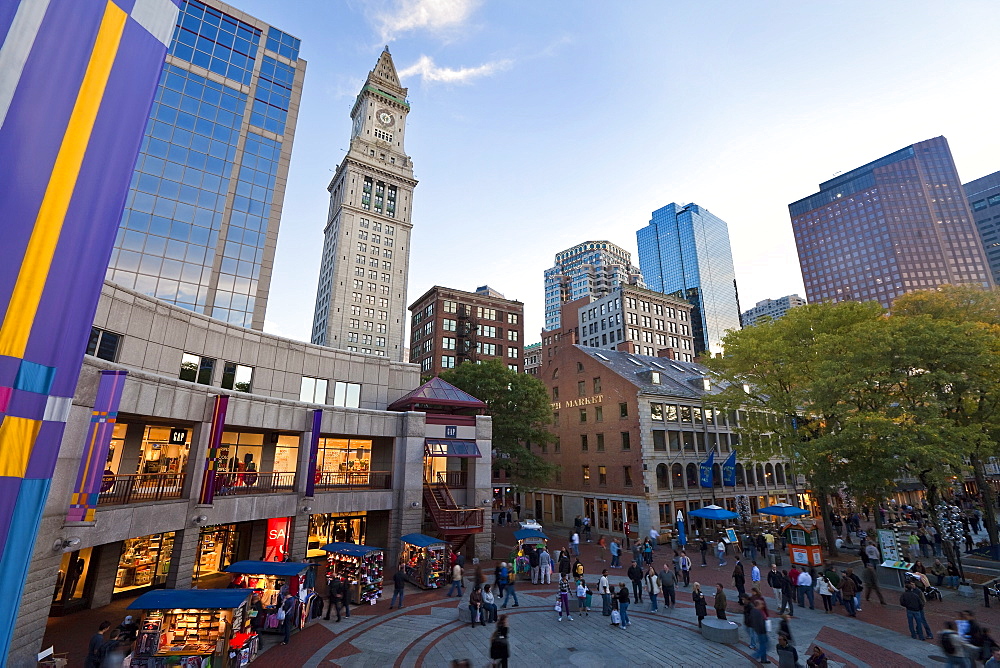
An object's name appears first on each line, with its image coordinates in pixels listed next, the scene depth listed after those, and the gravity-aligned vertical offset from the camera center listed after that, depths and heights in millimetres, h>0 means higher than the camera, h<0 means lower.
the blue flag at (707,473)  38859 -288
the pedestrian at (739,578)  20078 -4551
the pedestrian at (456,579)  22266 -4987
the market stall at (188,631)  12984 -4459
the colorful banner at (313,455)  25078 +617
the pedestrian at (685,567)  23969 -4723
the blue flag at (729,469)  37375 +33
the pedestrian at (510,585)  21016 -4977
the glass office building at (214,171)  45406 +29811
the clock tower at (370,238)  104250 +51879
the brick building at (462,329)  83375 +24459
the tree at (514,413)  41156 +4742
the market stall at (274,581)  17531 -4146
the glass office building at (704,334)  191500 +52786
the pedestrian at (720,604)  16984 -4594
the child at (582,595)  19656 -4996
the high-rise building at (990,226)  186712 +95852
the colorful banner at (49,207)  6301 +3598
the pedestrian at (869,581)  20641 -4628
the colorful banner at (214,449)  20469 +727
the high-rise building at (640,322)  97000 +29875
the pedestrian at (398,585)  20234 -4788
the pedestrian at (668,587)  20141 -4759
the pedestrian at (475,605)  17844 -4943
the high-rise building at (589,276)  189000 +74029
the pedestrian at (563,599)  18875 -4952
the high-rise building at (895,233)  171000 +86892
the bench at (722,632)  16078 -5282
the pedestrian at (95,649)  12234 -4559
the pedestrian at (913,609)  16141 -4489
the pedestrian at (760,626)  14312 -4533
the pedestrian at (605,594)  18922 -4757
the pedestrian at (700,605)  17203 -4698
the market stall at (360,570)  21297 -4562
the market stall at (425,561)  23719 -4570
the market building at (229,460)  15414 +354
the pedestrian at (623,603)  17455 -4713
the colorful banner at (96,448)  14664 +541
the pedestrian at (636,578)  21000 -4634
